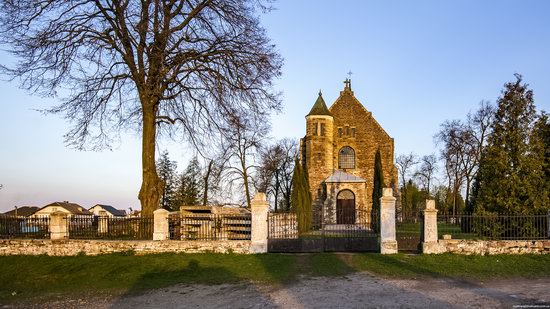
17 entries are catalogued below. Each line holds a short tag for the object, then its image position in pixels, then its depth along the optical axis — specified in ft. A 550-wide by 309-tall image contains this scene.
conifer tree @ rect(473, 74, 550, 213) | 51.62
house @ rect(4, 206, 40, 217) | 281.58
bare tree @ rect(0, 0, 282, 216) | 54.34
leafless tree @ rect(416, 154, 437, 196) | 173.88
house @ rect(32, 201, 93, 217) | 279.90
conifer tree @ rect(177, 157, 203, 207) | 134.41
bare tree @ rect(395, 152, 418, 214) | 185.03
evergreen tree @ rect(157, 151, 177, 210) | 146.51
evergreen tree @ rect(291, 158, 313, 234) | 80.79
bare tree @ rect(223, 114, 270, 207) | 57.77
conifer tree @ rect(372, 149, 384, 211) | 93.73
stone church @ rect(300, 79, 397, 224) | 122.72
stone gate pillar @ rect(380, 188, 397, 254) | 48.34
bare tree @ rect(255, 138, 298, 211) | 157.59
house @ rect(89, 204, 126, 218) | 312.71
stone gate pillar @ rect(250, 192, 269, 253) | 48.42
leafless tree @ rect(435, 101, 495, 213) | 120.26
